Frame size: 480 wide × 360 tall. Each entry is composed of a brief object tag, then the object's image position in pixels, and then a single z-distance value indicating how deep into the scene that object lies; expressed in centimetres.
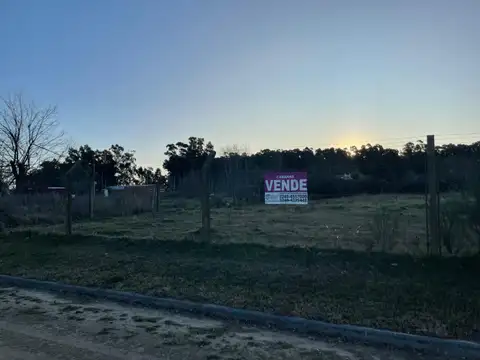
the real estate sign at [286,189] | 903
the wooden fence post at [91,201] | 2022
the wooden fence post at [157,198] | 2248
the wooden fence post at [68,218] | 1247
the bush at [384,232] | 794
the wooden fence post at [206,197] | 957
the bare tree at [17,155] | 3641
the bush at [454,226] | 715
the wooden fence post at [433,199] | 737
